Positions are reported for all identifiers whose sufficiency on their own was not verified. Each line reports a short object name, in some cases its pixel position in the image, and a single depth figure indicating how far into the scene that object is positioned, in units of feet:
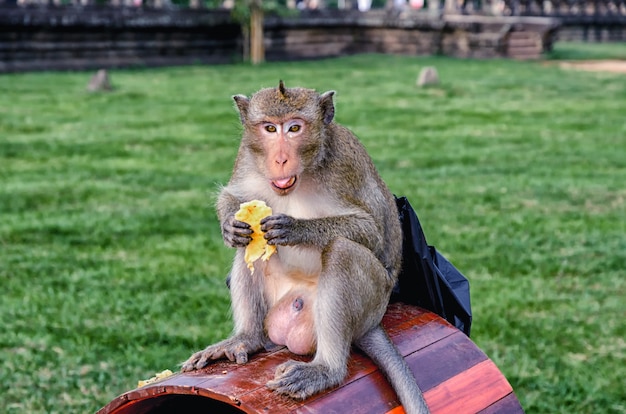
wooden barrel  9.93
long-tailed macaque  10.94
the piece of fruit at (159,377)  11.35
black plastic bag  13.16
